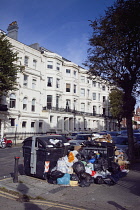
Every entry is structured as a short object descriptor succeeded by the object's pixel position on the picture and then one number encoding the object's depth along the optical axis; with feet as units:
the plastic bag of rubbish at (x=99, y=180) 23.27
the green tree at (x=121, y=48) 35.81
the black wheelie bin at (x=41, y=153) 24.32
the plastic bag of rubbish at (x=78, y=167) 23.23
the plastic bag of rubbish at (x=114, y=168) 26.89
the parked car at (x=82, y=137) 60.94
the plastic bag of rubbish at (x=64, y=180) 22.81
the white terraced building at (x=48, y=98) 88.84
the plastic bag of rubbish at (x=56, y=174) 22.98
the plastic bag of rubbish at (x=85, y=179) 22.55
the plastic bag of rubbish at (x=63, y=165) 23.56
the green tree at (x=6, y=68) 63.77
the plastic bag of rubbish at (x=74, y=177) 23.05
